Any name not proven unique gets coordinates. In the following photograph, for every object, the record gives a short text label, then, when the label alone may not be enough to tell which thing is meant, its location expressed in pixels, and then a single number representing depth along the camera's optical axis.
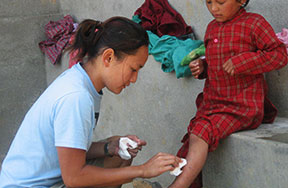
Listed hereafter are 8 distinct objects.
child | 2.11
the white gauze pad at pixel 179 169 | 2.00
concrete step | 1.93
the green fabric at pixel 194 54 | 2.59
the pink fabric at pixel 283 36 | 2.27
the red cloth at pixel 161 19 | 3.08
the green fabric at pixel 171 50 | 2.76
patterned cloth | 4.48
